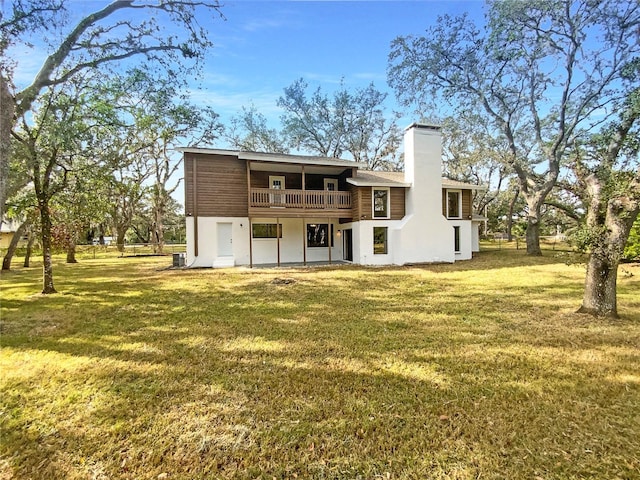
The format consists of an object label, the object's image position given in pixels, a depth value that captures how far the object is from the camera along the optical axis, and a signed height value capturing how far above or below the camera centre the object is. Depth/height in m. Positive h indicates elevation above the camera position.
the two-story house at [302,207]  14.48 +1.62
